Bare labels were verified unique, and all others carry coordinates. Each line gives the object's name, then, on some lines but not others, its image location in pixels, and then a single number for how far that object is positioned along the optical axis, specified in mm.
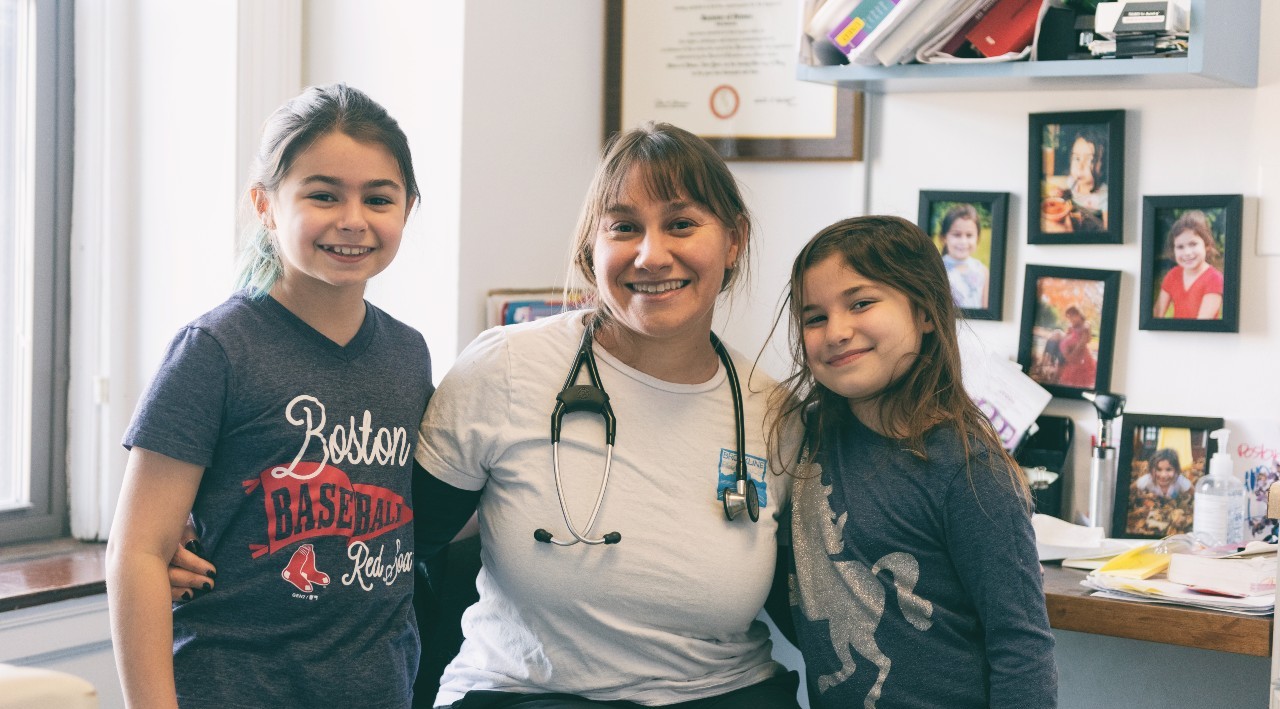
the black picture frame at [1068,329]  2109
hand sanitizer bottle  1910
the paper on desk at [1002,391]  2135
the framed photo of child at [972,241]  2191
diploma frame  2301
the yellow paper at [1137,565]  1745
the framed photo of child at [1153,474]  2039
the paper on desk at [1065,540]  1926
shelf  1811
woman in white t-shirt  1447
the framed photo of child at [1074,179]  2090
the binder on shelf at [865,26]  1927
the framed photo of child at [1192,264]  2001
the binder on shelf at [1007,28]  1920
